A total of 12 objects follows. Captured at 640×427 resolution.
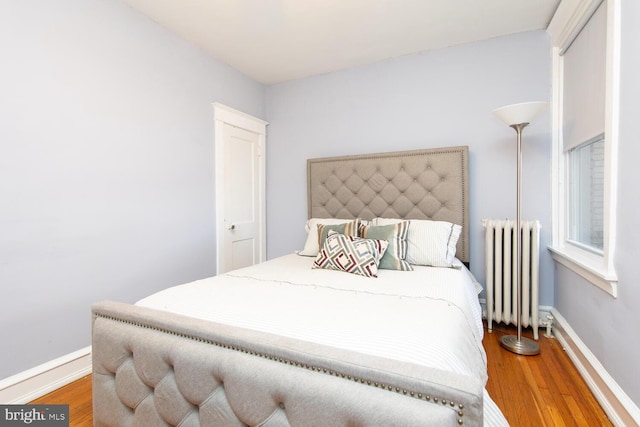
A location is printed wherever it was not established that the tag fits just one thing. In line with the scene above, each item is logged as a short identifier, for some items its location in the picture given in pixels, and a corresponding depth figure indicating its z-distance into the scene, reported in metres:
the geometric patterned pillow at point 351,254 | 2.02
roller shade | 1.81
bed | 0.82
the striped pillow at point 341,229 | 2.46
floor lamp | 2.13
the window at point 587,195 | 2.00
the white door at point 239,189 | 3.07
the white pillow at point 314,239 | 2.69
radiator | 2.42
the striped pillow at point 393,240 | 2.16
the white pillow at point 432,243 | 2.28
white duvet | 1.05
